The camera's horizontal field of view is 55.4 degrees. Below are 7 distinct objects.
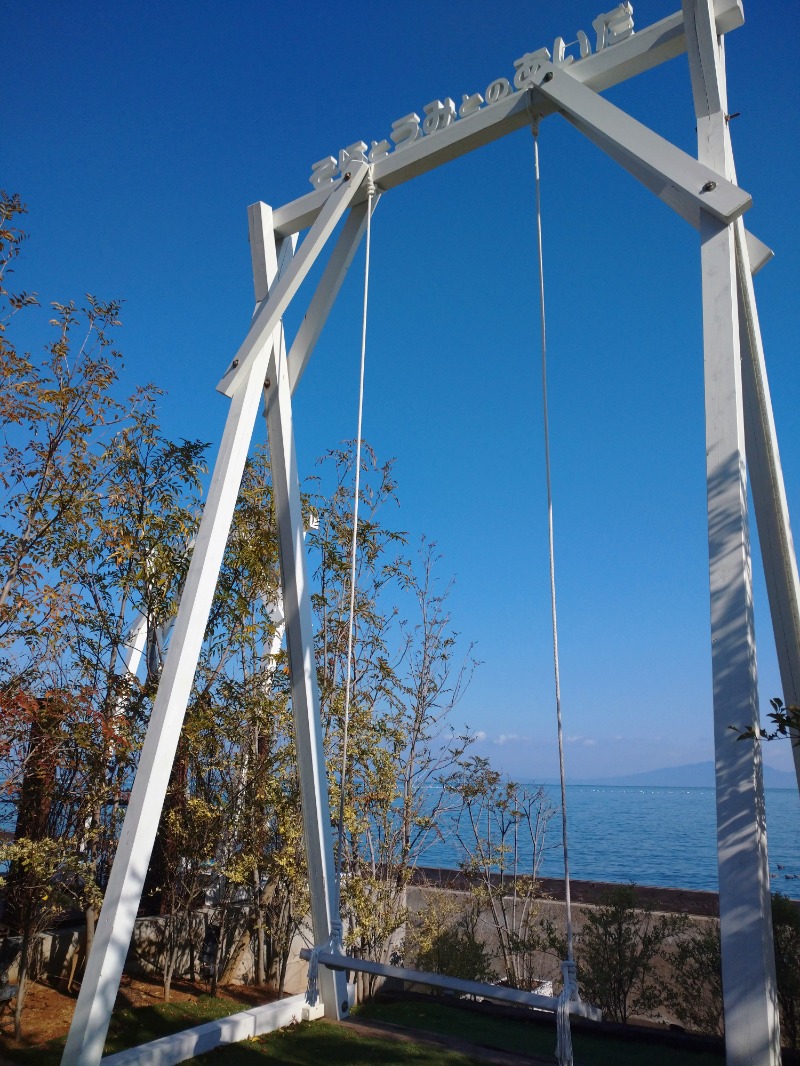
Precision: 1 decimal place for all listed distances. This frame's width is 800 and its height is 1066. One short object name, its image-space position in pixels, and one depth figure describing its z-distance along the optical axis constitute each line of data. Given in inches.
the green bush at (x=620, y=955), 191.2
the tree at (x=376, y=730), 181.6
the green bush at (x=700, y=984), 183.2
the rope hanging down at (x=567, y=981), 85.2
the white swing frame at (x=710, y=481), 75.6
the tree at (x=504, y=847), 221.5
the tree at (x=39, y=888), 144.0
